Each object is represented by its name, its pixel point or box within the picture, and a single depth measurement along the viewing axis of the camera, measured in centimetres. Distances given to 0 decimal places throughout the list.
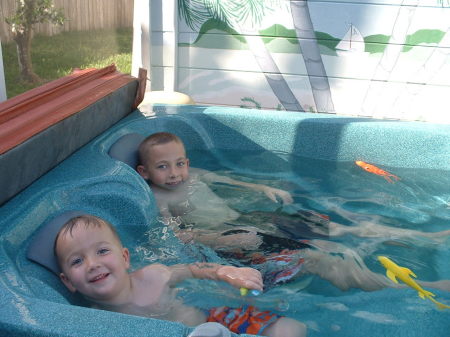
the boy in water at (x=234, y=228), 213
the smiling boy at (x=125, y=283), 169
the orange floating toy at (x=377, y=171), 317
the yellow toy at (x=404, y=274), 182
